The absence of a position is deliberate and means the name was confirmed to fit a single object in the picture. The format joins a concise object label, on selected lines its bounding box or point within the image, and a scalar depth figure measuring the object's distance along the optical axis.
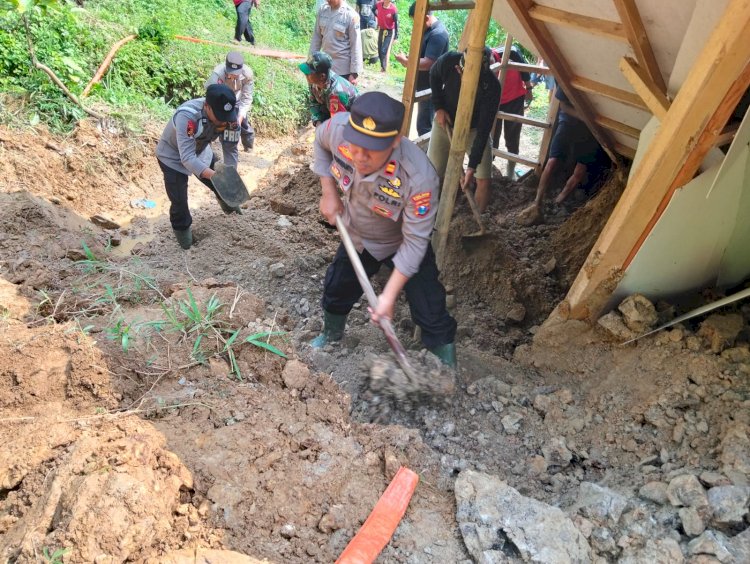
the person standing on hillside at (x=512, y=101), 6.12
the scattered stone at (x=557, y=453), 2.64
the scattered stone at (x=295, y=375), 2.75
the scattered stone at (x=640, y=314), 2.91
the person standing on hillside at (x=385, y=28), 11.08
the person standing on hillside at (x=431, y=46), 6.33
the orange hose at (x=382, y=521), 1.93
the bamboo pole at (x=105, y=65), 6.54
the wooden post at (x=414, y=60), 4.20
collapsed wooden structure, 2.32
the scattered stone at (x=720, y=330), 2.76
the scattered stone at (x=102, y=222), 5.44
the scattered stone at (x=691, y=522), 1.97
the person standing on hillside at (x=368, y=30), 10.38
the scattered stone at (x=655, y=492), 2.16
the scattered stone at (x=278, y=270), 4.41
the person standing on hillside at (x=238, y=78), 5.82
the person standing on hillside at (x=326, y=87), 5.12
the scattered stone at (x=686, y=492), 2.06
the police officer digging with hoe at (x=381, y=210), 2.51
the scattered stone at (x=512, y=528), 1.94
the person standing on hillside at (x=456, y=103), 4.51
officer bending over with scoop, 4.36
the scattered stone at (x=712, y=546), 1.83
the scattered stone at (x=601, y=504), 2.10
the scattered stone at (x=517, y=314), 4.23
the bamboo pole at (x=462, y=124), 3.06
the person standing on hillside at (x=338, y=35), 6.98
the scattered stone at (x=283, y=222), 5.44
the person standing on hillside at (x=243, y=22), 10.02
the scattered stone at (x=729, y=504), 1.96
